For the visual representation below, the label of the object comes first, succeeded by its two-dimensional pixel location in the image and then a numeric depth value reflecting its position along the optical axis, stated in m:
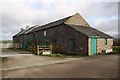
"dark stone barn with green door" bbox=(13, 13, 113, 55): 12.94
